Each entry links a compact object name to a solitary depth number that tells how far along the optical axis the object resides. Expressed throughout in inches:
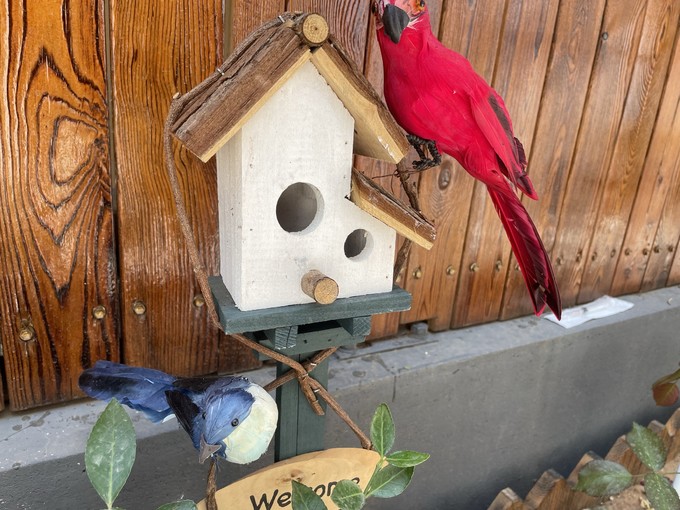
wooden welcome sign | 33.0
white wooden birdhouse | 25.1
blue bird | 27.8
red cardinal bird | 30.3
